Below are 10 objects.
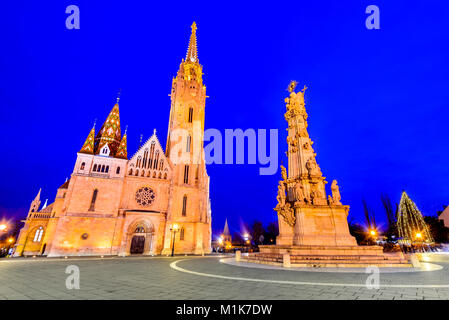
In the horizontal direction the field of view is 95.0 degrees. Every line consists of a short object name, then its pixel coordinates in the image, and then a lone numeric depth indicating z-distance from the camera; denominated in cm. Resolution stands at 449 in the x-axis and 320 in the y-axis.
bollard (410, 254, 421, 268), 1147
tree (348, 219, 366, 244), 4300
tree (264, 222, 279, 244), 6419
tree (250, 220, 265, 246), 7356
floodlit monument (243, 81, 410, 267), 1203
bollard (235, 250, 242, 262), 1600
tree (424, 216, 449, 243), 4413
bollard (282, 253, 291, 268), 1128
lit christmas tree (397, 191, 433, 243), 4530
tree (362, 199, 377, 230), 5281
